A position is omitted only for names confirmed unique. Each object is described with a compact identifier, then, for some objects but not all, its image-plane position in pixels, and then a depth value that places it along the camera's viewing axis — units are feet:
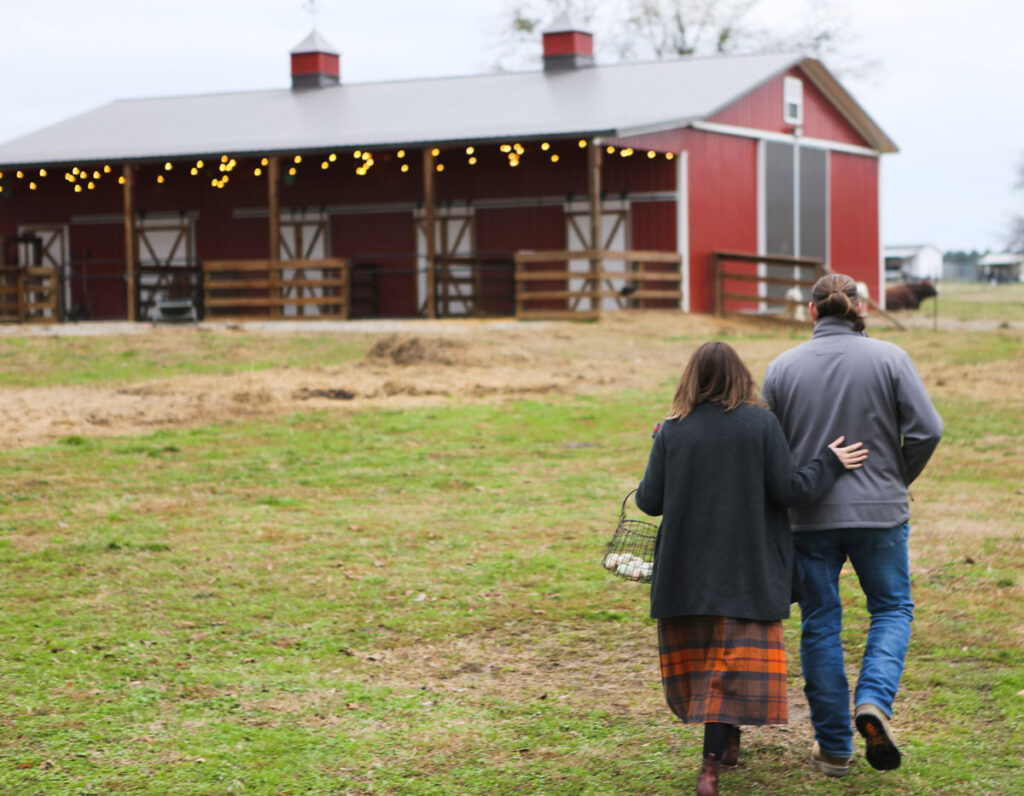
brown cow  120.16
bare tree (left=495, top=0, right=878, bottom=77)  156.35
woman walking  14.99
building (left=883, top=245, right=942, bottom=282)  264.72
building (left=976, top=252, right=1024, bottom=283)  296.08
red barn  81.46
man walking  15.49
